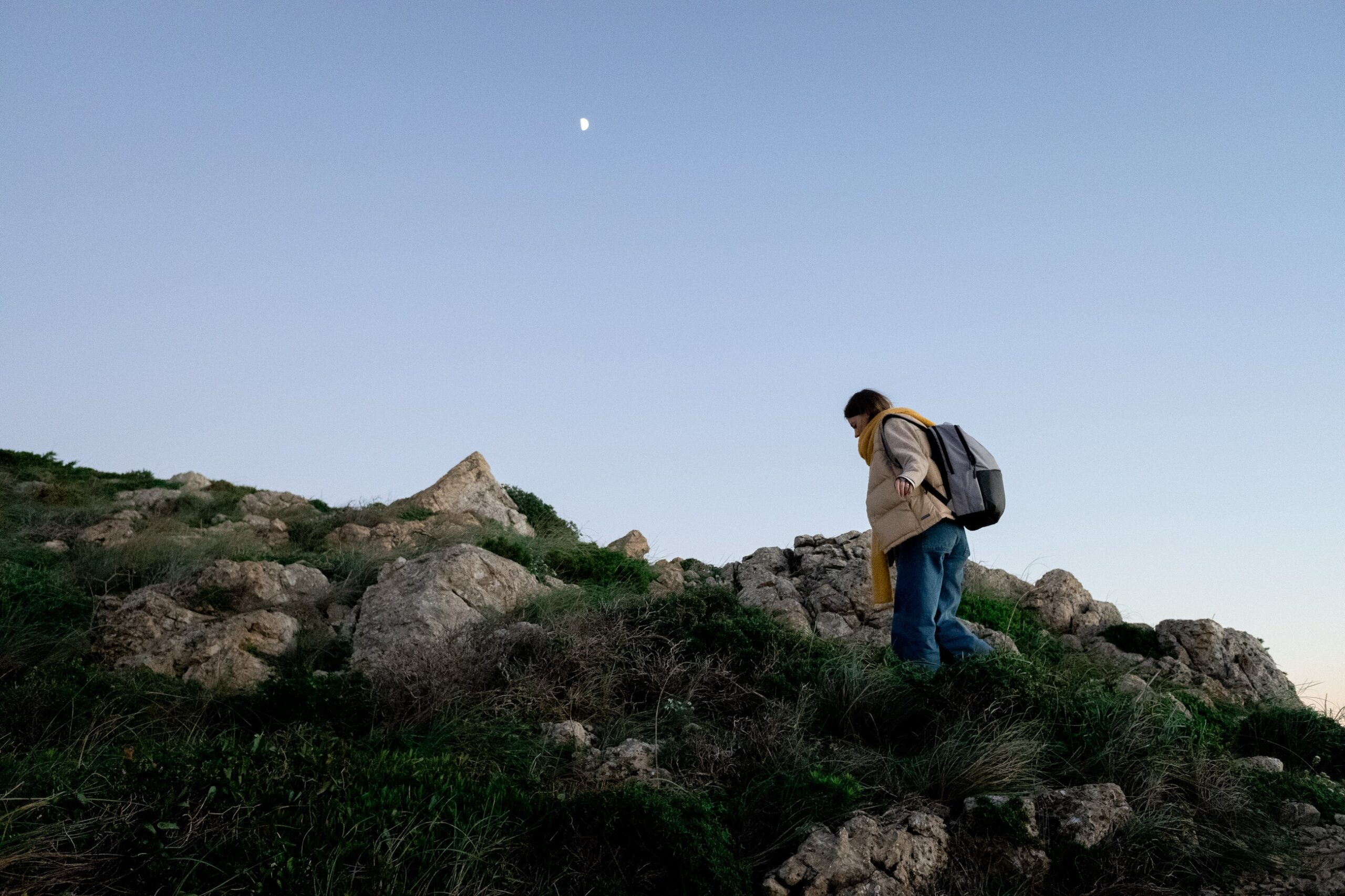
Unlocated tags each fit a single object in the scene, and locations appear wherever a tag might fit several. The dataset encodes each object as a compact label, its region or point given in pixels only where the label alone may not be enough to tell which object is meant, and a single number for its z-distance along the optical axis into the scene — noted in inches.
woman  283.9
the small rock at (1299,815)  219.8
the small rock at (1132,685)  285.1
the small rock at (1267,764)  255.1
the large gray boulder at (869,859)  174.6
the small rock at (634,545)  568.4
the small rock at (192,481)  794.2
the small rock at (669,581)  400.2
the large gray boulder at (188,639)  281.0
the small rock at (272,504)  652.1
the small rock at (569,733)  219.9
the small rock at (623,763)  203.3
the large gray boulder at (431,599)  299.4
